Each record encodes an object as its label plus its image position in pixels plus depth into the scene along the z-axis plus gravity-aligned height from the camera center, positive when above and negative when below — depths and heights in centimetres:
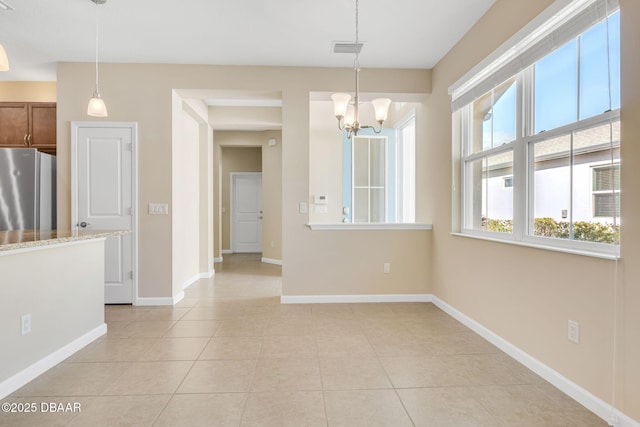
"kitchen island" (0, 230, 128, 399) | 201 -61
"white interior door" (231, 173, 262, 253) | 828 -5
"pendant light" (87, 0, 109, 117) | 278 +85
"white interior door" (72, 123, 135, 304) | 379 +25
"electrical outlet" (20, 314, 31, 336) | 210 -71
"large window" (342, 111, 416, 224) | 530 +53
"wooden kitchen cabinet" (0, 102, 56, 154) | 411 +104
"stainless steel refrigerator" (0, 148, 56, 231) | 361 +23
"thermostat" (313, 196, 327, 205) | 526 +15
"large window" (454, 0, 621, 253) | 182 +45
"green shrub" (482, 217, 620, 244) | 182 -13
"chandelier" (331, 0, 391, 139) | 273 +83
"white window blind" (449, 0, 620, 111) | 184 +110
